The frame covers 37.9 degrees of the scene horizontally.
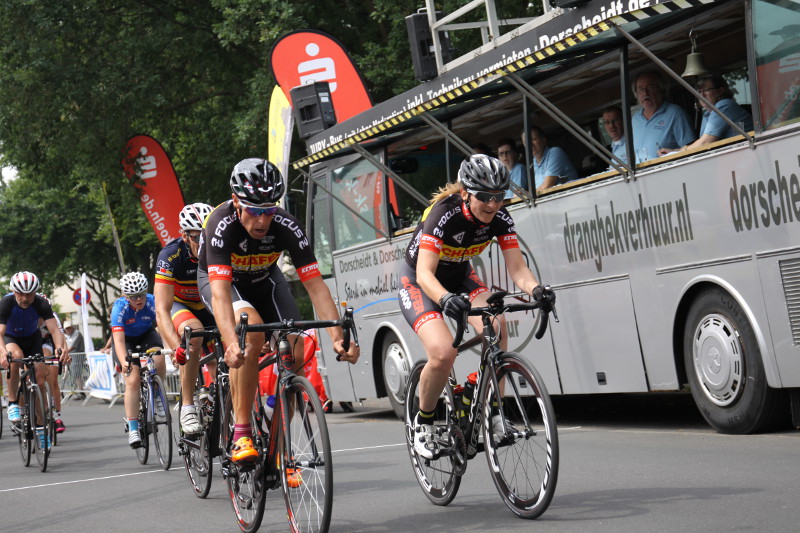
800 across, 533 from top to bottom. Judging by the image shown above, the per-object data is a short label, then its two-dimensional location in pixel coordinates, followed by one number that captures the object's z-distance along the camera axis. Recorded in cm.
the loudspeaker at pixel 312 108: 1512
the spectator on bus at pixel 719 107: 917
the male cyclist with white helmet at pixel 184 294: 889
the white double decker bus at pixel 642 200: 870
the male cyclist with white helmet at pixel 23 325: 1301
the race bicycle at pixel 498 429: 600
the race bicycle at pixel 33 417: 1193
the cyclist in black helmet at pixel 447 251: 674
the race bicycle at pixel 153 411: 1060
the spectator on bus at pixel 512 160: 1205
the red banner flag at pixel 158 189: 2456
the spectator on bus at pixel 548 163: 1156
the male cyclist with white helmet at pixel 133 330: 1120
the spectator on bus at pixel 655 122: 992
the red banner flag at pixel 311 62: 1841
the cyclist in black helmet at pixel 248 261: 642
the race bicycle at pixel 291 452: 582
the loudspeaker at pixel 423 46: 1278
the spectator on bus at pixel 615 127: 1055
